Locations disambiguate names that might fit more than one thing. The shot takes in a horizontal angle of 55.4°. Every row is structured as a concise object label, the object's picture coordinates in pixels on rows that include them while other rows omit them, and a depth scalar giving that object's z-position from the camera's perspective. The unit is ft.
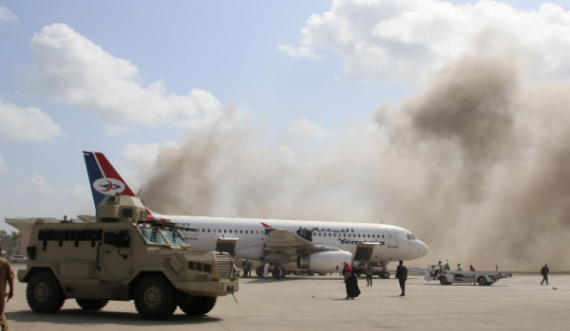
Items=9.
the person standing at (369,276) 86.97
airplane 102.63
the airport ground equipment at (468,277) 94.89
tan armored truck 37.42
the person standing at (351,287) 60.90
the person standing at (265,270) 106.32
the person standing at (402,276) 65.87
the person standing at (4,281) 26.50
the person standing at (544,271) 95.96
